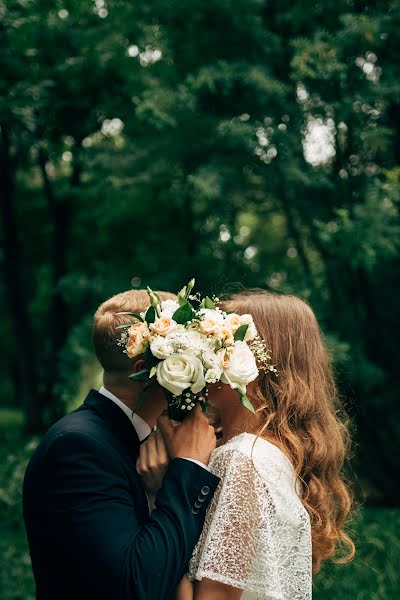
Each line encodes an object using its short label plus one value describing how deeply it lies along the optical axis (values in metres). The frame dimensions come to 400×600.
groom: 2.23
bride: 2.41
